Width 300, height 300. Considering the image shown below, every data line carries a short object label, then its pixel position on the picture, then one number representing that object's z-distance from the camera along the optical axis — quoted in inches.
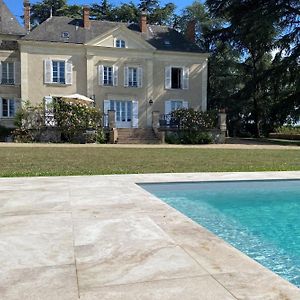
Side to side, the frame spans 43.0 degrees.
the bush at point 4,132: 1015.4
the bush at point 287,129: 1457.9
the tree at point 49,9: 1781.5
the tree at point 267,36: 1061.8
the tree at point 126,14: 1738.4
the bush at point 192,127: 989.2
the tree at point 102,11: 1808.6
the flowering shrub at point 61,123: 925.2
